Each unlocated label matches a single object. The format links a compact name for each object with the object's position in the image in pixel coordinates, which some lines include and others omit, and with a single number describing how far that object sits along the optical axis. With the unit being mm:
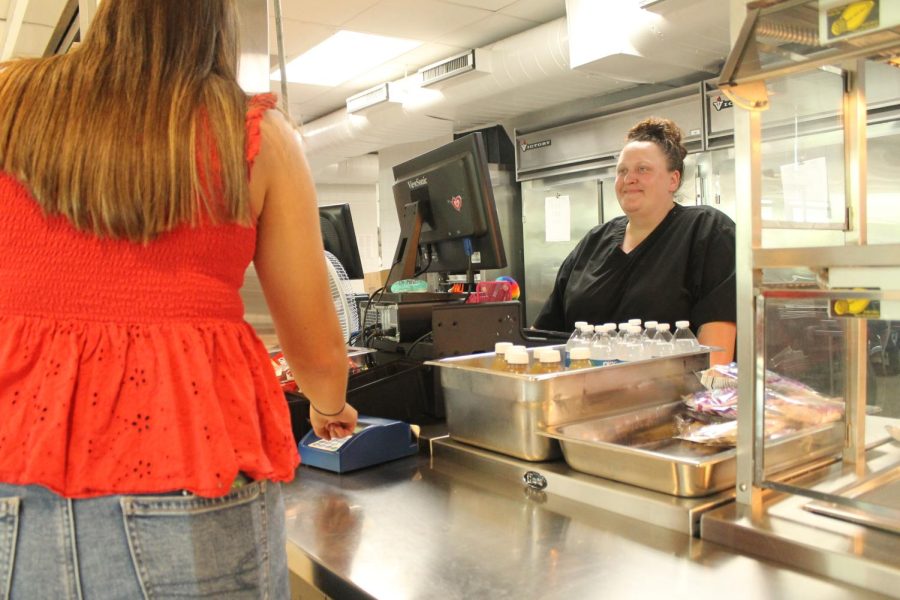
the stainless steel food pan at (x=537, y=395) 1262
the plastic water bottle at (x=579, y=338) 1685
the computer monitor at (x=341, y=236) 3311
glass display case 896
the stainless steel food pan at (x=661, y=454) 1058
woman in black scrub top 2336
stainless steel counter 860
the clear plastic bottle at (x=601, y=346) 1540
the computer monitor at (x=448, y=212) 1980
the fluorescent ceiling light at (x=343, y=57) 4777
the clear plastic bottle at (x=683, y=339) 1582
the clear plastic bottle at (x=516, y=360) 1375
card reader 1403
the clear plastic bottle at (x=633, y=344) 1599
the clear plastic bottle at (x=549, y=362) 1317
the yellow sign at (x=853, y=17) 874
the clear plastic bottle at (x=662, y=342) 1605
